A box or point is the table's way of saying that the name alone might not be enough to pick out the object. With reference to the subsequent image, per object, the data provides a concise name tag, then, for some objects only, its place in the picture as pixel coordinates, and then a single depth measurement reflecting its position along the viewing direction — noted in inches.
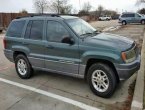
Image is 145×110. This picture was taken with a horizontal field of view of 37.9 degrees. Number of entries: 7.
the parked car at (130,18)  1335.0
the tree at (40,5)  2235.5
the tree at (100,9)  3740.7
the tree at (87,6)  3540.6
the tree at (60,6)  2252.7
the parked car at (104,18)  2605.8
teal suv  185.8
